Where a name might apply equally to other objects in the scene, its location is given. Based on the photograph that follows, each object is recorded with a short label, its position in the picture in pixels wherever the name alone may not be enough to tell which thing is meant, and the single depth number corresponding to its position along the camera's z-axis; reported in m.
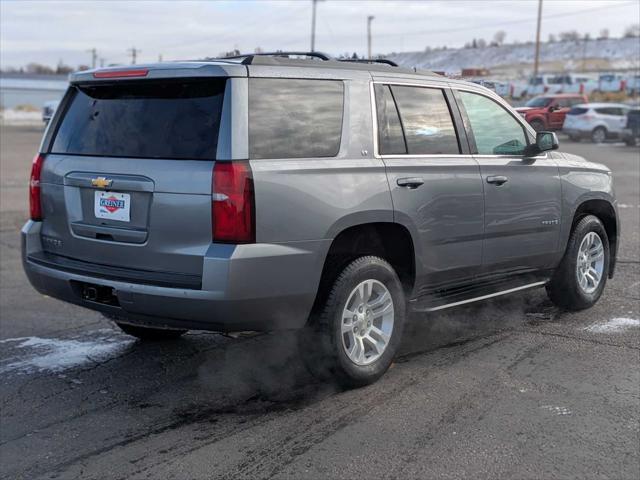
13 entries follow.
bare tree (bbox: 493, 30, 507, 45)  132.38
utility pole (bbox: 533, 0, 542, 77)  54.91
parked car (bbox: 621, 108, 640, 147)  30.16
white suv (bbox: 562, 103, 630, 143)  33.03
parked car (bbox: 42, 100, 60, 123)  39.56
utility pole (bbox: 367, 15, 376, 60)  69.69
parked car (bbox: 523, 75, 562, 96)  47.84
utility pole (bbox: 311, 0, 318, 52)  59.59
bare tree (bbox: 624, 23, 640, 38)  130.65
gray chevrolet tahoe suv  4.29
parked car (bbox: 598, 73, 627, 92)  55.59
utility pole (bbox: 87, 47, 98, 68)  107.84
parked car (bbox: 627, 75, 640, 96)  53.44
